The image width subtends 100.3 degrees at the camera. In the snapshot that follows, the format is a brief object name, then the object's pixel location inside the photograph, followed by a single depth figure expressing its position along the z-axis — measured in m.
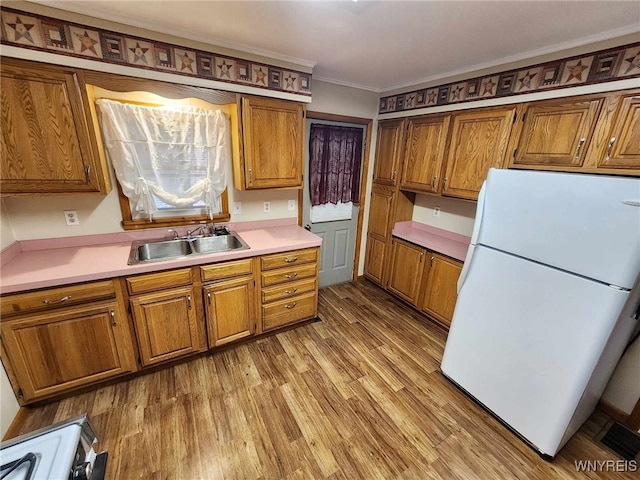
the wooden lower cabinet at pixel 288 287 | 2.32
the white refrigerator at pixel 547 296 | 1.25
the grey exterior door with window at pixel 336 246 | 3.18
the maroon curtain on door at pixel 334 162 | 2.90
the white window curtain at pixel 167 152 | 1.91
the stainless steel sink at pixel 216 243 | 2.35
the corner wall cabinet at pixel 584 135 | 1.52
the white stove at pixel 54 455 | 0.69
